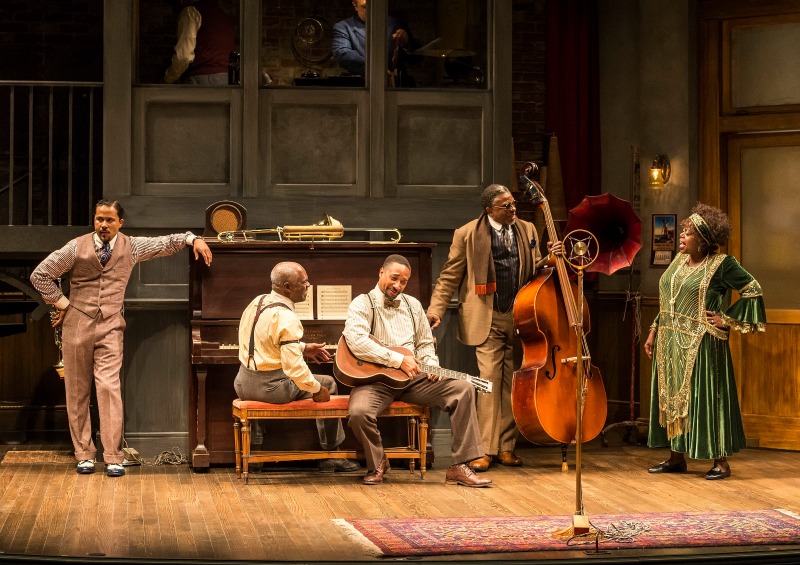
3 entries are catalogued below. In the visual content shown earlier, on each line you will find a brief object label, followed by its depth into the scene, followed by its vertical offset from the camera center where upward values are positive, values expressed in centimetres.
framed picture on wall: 894 +41
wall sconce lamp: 887 +88
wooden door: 849 +21
